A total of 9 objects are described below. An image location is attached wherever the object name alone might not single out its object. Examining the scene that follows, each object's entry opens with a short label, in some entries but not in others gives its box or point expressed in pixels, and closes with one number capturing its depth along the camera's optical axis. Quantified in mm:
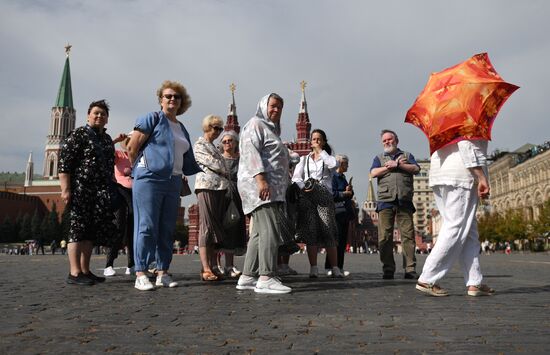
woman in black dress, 5465
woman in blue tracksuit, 5000
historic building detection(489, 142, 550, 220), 54125
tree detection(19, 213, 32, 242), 88938
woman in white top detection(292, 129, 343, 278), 6227
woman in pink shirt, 6715
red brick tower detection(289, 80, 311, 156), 81875
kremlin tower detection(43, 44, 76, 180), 124875
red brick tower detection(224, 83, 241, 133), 85875
